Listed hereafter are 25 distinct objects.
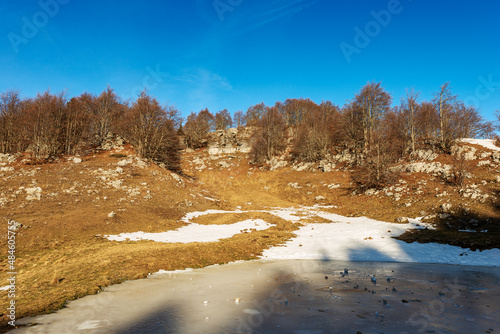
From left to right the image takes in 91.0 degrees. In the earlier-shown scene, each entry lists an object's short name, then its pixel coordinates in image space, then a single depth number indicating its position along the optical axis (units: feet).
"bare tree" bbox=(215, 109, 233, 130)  316.81
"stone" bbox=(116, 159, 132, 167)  97.03
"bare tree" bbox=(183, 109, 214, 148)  257.75
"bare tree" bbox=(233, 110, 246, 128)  317.83
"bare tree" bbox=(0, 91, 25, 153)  117.80
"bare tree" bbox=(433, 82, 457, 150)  107.34
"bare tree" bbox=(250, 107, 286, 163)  192.13
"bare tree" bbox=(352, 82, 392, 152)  133.80
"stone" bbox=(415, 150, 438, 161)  104.73
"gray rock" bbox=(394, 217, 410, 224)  61.50
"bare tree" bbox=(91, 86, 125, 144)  165.17
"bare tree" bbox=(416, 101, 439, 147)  127.85
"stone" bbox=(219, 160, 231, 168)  201.46
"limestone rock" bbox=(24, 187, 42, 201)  60.18
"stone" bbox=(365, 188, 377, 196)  94.41
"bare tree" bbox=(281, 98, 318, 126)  283.75
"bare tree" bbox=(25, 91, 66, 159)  100.42
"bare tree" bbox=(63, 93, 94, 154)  114.62
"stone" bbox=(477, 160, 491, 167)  86.99
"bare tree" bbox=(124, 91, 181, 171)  115.85
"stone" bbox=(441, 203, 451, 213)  61.36
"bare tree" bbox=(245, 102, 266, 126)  299.17
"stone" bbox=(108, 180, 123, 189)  78.28
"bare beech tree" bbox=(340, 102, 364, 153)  139.94
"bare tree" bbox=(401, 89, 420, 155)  120.78
